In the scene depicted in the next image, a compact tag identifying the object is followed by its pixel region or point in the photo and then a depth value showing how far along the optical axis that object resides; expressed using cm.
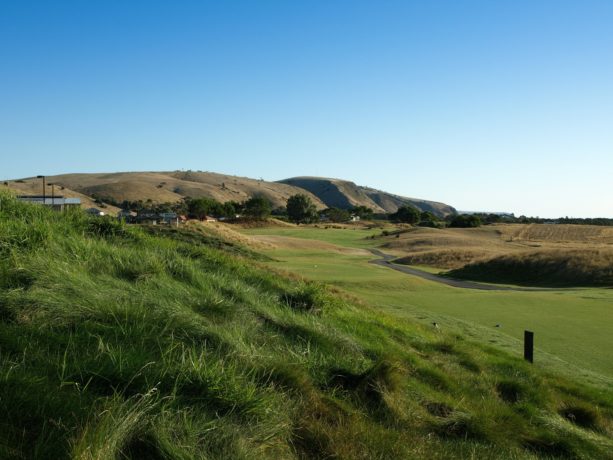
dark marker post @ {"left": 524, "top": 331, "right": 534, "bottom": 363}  1095
